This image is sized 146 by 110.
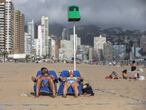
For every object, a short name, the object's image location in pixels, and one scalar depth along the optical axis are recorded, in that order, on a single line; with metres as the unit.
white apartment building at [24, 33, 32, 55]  142.23
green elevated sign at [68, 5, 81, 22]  9.28
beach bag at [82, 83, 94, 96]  8.79
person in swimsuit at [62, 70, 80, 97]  8.47
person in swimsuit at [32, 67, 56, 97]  8.43
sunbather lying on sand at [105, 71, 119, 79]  16.36
